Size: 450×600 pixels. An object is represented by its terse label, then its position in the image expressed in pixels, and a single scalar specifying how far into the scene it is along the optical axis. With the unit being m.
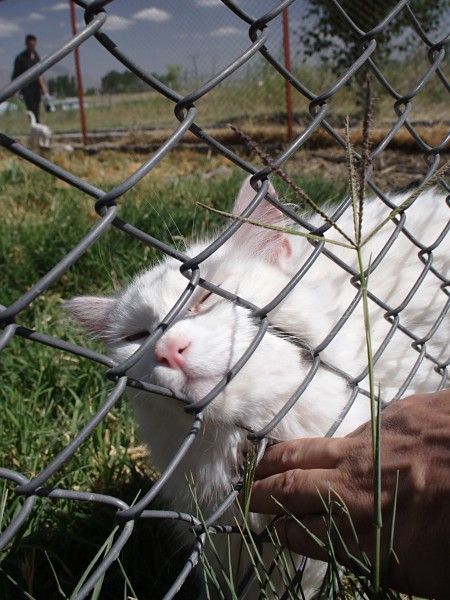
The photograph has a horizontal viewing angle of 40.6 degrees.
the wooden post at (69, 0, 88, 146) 9.94
